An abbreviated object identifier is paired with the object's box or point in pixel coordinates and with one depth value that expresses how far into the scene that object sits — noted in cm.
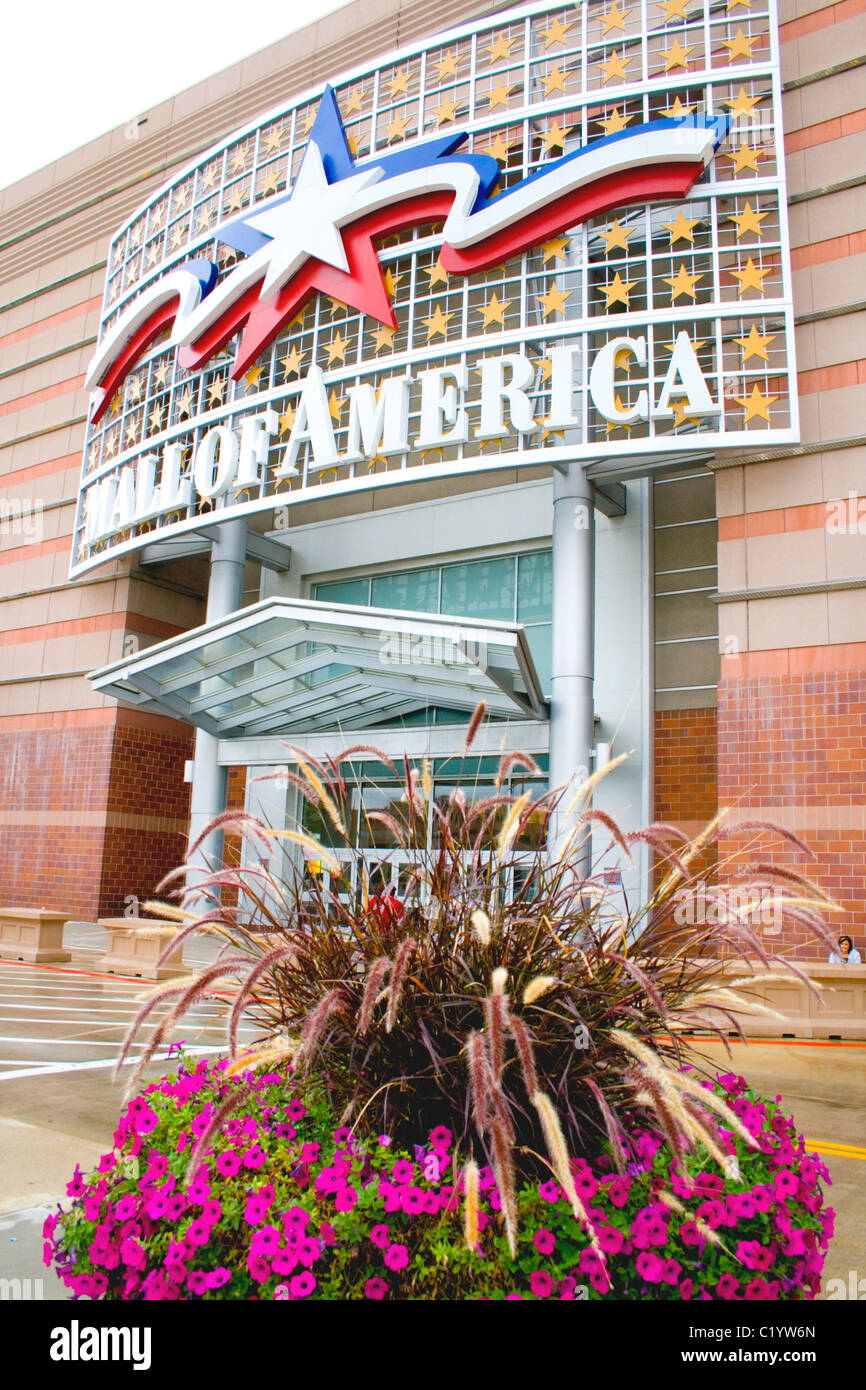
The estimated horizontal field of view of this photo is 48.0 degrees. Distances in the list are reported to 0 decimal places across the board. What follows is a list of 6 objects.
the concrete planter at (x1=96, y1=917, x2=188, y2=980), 1462
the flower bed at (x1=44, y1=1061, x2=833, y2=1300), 248
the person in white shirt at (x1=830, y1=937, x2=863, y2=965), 1264
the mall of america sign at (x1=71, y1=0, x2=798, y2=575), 1494
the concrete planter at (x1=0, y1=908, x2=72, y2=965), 1593
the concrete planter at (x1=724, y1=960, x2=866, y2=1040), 1098
